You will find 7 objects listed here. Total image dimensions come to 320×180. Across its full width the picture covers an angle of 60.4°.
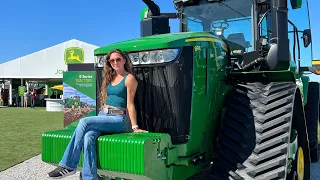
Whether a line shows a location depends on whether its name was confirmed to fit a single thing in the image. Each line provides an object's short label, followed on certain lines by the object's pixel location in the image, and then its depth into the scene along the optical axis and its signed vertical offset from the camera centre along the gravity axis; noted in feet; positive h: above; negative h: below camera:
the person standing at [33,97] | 72.56 -0.66
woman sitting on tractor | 7.93 -0.75
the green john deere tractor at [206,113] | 7.95 -0.71
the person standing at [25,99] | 77.32 -1.23
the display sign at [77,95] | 21.96 -0.11
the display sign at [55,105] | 60.52 -2.40
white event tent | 68.10 +7.60
